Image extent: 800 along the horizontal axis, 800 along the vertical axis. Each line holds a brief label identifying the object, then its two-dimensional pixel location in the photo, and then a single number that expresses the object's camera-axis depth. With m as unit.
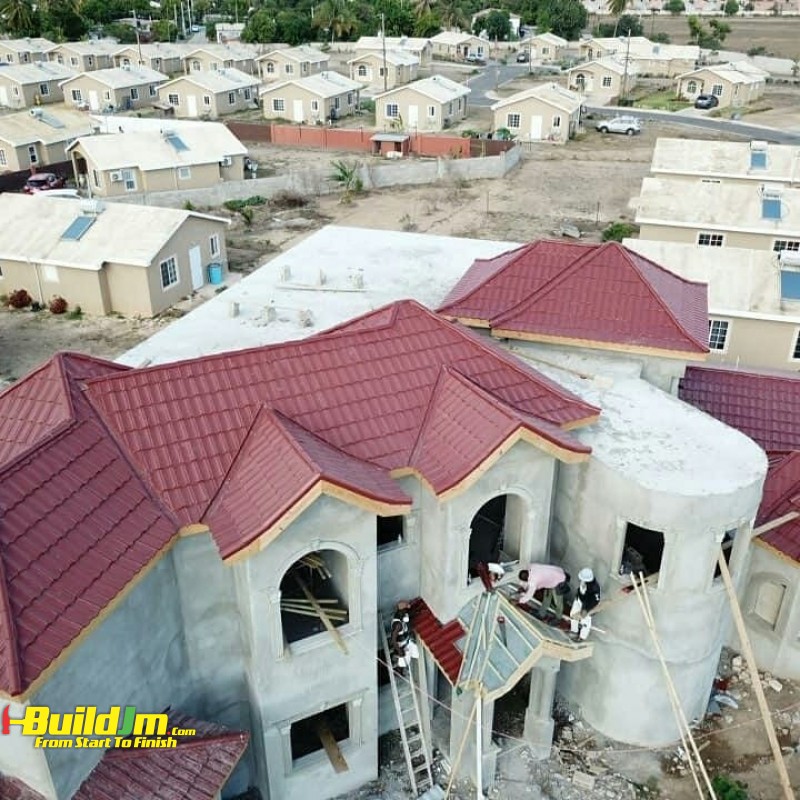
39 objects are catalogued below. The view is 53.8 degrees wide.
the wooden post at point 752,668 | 12.00
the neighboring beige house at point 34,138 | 59.41
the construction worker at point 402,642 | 16.14
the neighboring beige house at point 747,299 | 29.33
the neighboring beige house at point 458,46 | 125.31
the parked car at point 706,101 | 88.75
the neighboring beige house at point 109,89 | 84.19
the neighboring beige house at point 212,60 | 100.31
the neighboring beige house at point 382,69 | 99.94
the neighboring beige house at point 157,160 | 54.44
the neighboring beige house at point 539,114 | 73.81
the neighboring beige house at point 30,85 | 87.44
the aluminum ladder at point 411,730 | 16.38
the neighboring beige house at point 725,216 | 38.09
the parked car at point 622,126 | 78.06
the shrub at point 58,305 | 38.94
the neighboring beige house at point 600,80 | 95.44
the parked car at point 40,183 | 55.59
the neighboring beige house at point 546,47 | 124.12
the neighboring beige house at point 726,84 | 89.81
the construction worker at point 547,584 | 15.55
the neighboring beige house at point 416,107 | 77.31
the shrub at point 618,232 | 48.21
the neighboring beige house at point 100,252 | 37.91
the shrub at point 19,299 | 39.50
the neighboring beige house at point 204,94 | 82.19
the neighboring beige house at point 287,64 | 99.25
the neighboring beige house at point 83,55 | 103.62
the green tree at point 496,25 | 136.25
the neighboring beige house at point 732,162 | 47.31
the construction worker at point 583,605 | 15.78
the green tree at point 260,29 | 124.62
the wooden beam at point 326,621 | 14.52
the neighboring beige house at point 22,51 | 104.44
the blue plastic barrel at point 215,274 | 42.22
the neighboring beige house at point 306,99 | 80.06
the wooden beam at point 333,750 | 16.03
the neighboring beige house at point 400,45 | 111.25
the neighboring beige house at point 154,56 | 103.88
